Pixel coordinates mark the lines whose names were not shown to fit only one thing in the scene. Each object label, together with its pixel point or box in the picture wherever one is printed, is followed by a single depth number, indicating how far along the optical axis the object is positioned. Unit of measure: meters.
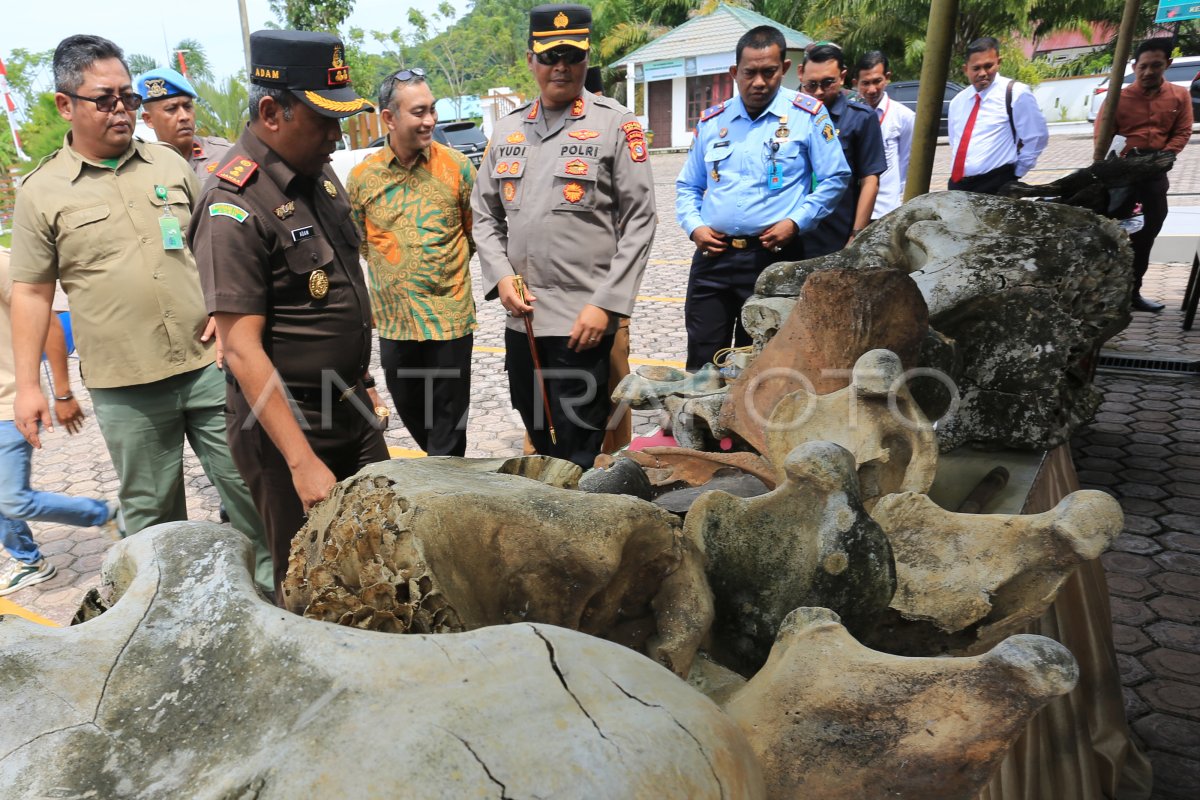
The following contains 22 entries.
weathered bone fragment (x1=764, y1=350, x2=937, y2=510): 1.49
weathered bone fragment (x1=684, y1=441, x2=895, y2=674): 1.15
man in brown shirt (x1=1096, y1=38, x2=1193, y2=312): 6.16
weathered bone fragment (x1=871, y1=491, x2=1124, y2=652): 1.19
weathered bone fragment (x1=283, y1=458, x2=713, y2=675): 0.99
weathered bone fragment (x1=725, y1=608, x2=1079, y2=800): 0.88
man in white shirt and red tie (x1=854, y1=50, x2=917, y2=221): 5.16
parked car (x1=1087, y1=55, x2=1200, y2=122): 17.12
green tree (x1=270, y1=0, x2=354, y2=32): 22.67
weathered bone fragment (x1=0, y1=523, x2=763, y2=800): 0.68
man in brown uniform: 1.91
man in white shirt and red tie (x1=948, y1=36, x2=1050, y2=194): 5.09
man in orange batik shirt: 3.21
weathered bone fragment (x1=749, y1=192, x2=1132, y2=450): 1.99
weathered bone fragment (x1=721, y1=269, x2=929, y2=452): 1.64
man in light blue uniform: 3.59
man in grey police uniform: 2.92
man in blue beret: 3.61
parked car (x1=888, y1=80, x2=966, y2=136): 18.02
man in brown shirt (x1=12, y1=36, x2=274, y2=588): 2.61
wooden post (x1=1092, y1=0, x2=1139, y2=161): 4.71
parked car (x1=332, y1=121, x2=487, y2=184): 16.70
